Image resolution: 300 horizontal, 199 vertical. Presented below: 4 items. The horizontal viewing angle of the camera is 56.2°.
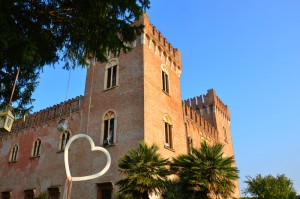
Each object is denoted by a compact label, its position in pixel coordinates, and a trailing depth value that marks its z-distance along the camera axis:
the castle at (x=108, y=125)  14.62
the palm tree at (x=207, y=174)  12.22
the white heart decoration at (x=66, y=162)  6.73
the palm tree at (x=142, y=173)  10.93
